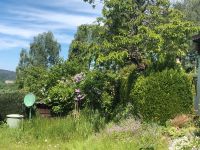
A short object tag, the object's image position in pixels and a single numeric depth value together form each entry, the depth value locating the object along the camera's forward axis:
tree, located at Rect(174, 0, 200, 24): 22.98
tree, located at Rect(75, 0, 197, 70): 9.10
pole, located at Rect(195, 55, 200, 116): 10.99
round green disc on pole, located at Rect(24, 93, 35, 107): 10.86
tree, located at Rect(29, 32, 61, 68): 42.80
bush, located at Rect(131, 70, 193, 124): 9.04
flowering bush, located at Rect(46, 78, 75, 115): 12.04
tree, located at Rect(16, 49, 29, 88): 41.72
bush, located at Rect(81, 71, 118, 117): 11.33
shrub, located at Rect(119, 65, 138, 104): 9.77
